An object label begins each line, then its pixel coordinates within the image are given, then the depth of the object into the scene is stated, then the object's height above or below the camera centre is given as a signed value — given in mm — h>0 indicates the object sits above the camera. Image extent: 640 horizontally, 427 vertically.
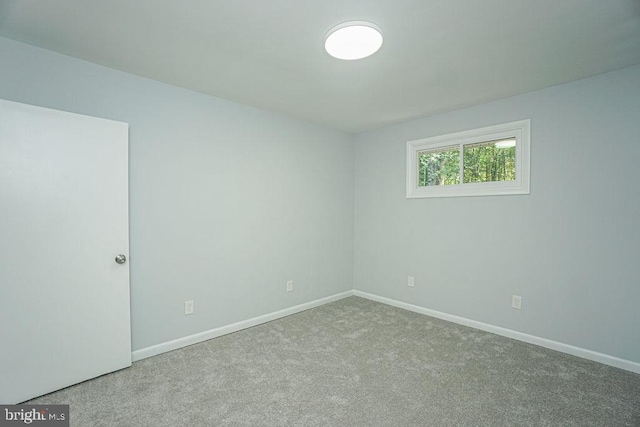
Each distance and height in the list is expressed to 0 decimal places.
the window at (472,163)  2889 +525
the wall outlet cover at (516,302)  2854 -921
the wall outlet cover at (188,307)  2744 -938
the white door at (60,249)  1849 -286
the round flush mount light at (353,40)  1771 +1087
